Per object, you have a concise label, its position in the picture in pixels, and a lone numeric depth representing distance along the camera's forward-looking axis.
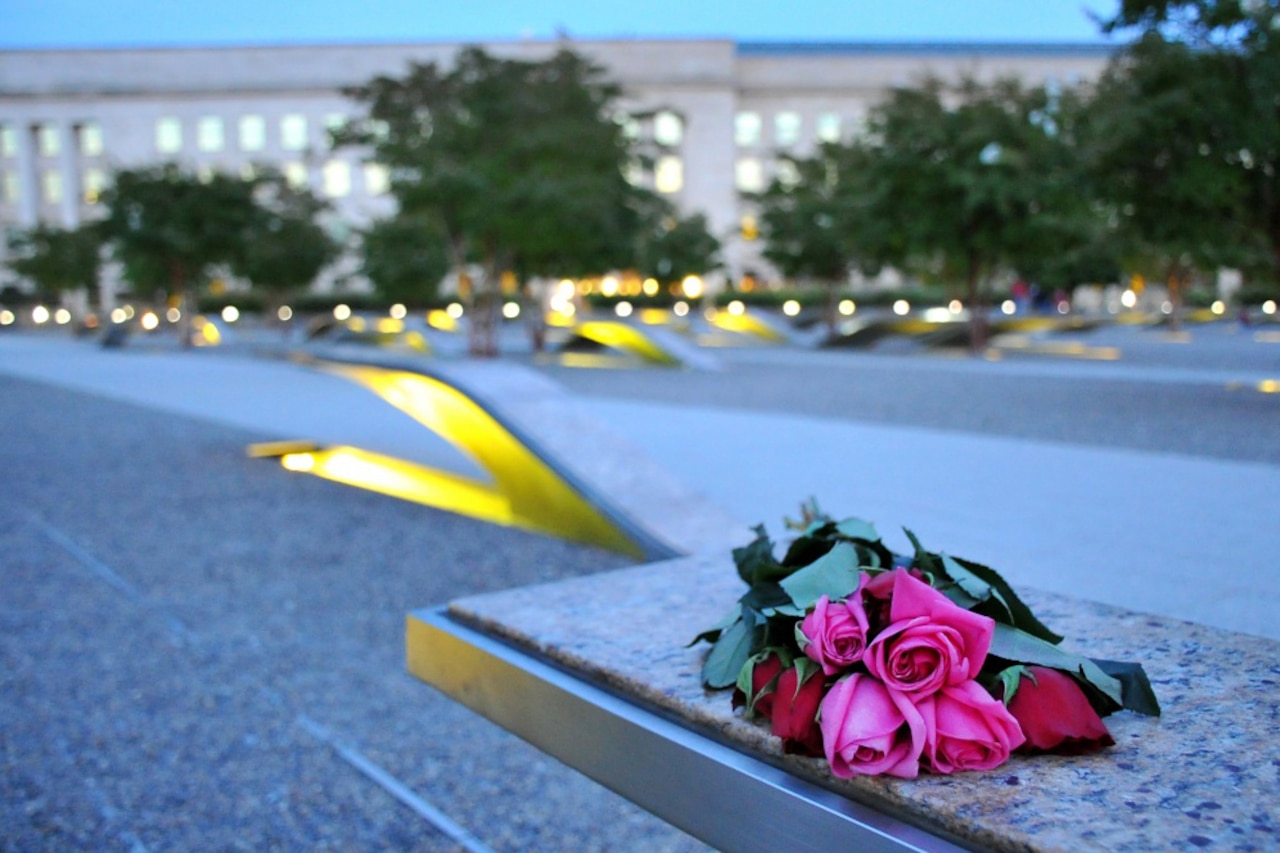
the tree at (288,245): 37.75
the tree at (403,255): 28.75
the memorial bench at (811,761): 1.52
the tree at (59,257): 49.41
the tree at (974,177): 22.73
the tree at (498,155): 22.08
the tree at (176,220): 32.28
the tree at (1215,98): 12.62
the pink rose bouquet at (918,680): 1.67
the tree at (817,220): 30.42
